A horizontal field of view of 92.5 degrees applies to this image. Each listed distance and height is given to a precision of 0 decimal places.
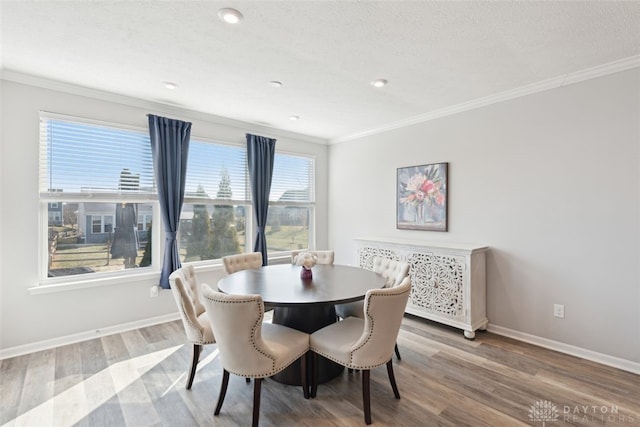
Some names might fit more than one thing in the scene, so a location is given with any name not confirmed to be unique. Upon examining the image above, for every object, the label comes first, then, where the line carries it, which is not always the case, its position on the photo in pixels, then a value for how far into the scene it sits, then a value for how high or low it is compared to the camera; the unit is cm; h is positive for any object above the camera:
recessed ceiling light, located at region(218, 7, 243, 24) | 195 +130
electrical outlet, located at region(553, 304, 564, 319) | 297 -93
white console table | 325 -76
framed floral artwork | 388 +23
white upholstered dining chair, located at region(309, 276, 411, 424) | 191 -84
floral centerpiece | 274 -45
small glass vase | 272 -53
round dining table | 216 -58
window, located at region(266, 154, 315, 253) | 496 +18
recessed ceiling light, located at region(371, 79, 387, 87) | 299 +131
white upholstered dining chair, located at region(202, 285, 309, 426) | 181 -80
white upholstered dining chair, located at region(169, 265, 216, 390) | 223 -83
